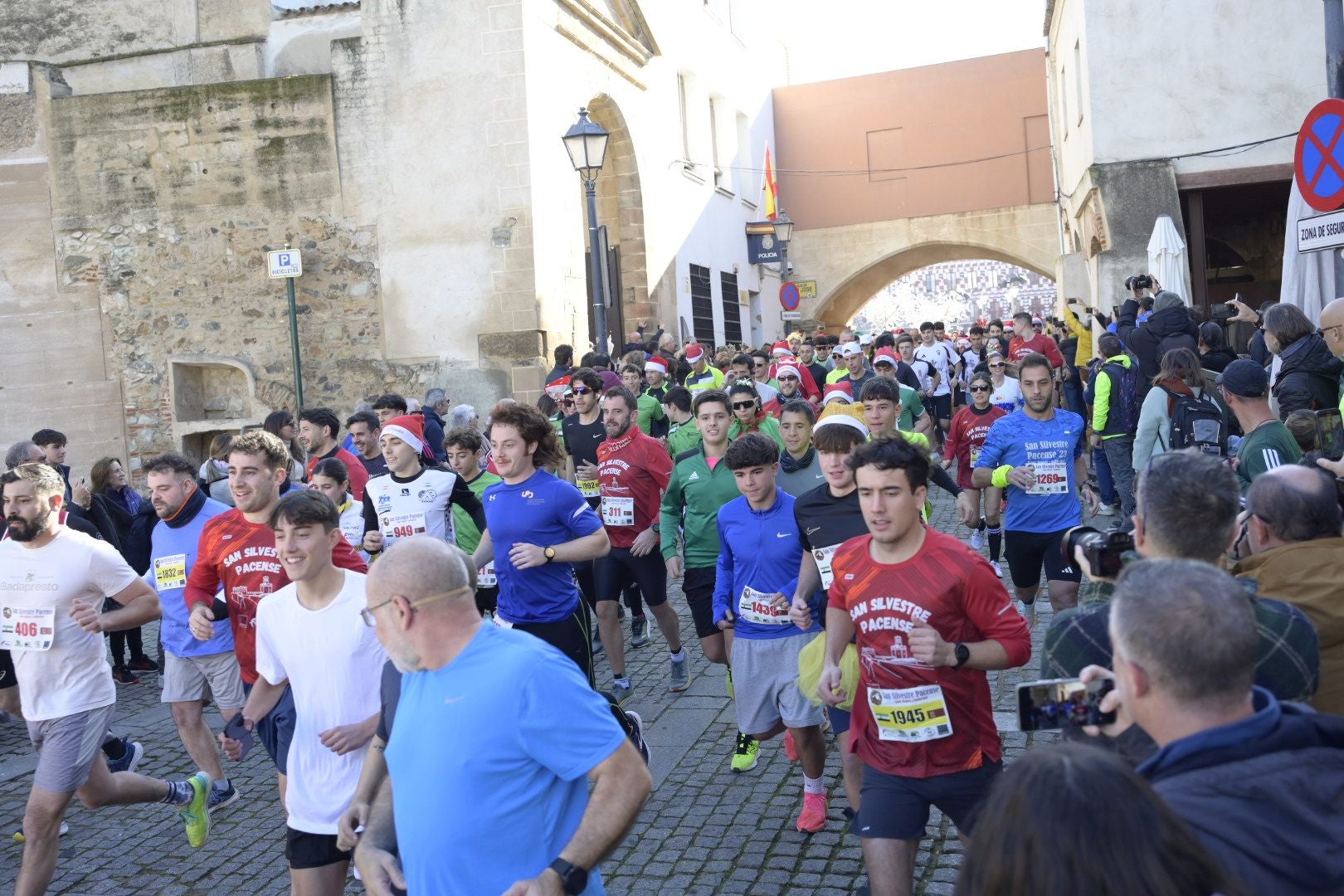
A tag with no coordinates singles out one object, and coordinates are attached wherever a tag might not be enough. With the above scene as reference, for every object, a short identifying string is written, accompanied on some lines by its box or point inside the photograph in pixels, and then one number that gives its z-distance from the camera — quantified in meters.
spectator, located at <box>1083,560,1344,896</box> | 1.91
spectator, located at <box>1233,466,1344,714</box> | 3.11
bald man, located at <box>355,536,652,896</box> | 2.84
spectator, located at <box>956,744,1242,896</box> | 1.53
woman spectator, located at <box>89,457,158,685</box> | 9.83
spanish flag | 33.75
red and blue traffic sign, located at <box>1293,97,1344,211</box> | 7.30
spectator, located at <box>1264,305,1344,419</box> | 6.92
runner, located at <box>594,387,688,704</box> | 8.06
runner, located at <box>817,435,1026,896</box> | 3.87
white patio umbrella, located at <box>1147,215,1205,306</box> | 14.99
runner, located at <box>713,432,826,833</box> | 5.57
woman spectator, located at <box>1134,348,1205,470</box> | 8.43
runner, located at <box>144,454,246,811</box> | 6.32
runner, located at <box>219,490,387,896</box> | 4.16
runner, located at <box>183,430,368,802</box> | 5.42
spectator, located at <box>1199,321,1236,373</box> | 10.60
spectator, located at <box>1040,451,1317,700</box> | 2.70
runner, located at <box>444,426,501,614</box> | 7.28
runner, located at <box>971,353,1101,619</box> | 7.32
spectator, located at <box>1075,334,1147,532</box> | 11.01
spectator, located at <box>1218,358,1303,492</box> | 5.59
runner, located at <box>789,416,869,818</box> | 5.21
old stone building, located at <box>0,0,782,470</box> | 17.31
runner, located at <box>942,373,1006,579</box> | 9.66
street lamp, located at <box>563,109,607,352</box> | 14.09
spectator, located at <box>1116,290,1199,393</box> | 10.41
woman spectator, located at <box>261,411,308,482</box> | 9.29
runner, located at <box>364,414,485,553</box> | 6.95
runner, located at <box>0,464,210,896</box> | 5.28
